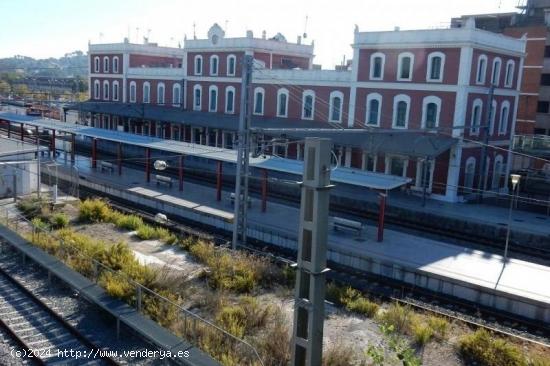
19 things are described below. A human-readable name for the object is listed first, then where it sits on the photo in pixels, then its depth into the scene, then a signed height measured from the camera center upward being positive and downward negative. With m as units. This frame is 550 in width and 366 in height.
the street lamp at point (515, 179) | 17.55 -2.26
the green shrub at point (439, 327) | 11.56 -4.72
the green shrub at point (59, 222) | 18.95 -4.78
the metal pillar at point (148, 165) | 26.83 -3.80
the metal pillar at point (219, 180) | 23.60 -3.81
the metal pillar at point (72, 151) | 31.08 -3.83
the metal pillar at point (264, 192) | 21.57 -3.90
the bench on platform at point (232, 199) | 22.89 -4.53
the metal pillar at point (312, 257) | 6.88 -2.05
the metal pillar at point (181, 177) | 25.37 -4.10
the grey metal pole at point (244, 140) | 16.41 -1.43
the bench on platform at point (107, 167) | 29.78 -4.43
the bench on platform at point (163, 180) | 26.56 -4.45
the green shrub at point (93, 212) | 20.23 -4.70
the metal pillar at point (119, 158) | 28.69 -3.74
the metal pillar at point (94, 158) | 30.13 -4.08
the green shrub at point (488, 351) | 10.17 -4.57
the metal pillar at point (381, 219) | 18.14 -3.91
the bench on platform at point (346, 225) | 18.93 -4.38
